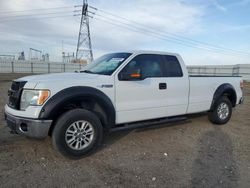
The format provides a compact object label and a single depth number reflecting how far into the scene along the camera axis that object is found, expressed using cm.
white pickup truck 297
